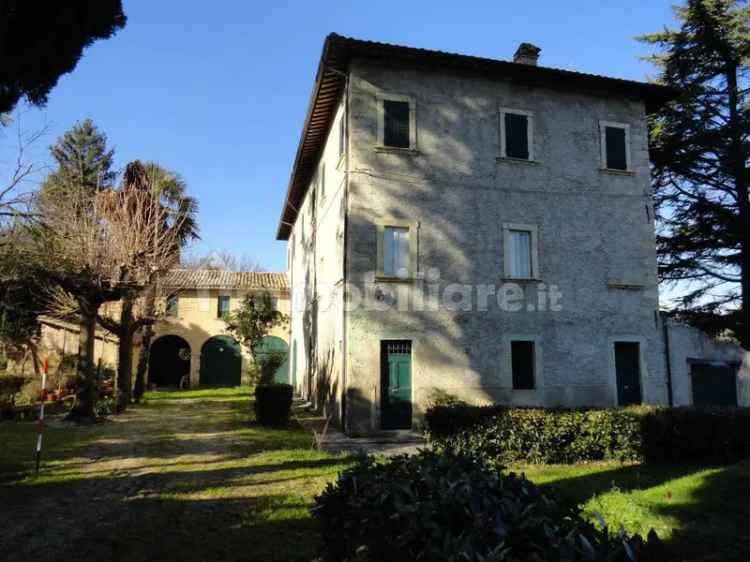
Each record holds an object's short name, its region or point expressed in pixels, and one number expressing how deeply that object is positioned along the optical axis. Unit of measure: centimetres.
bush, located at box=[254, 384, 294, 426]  1445
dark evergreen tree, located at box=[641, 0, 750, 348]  1886
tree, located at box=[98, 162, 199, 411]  1875
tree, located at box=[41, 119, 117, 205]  3623
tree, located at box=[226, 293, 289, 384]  1975
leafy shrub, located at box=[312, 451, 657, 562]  248
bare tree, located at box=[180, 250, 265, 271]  5022
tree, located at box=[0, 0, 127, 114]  669
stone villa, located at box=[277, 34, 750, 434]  1343
